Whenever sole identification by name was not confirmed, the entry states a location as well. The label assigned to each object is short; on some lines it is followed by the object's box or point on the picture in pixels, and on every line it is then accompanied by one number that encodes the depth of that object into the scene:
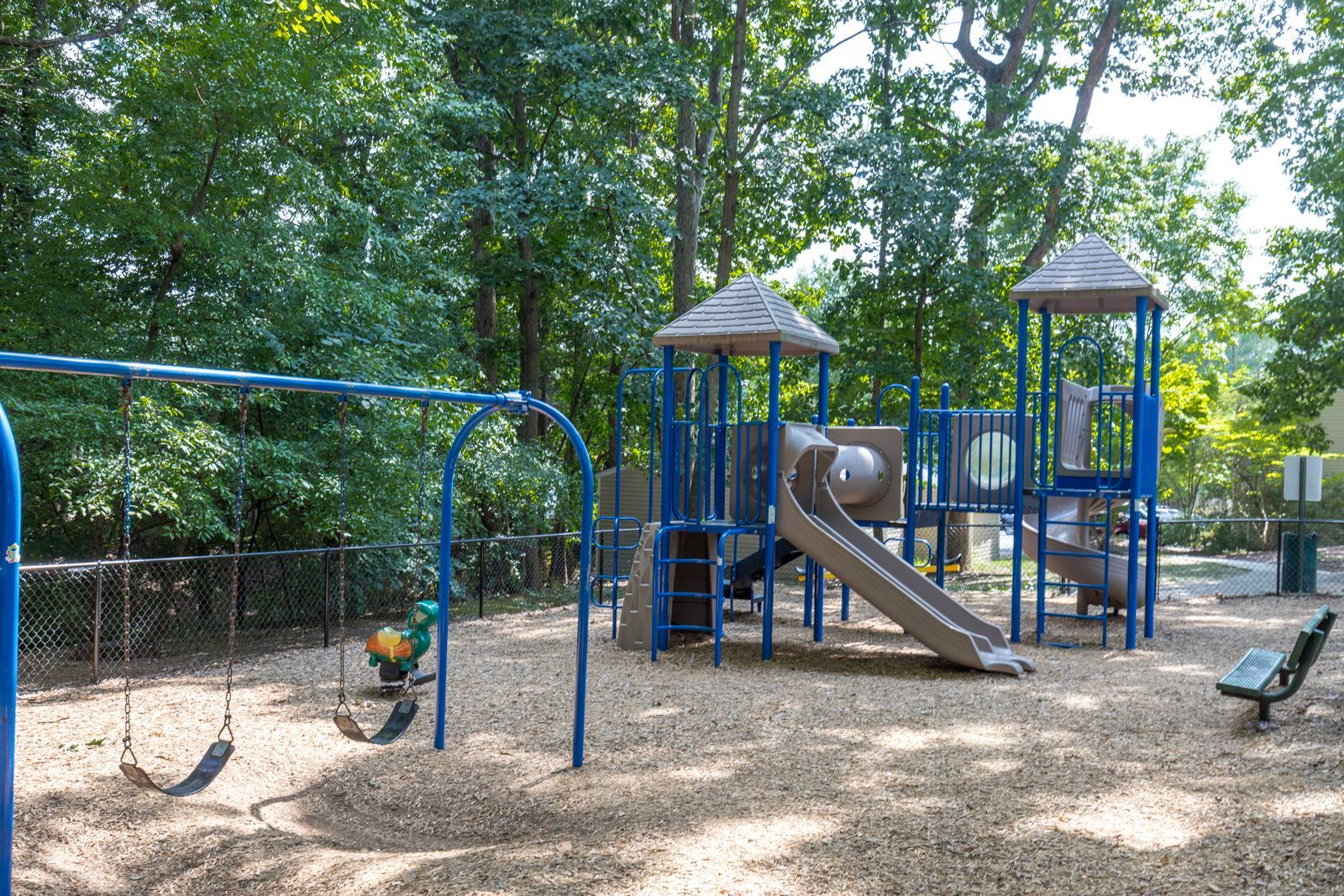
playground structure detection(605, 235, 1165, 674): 9.59
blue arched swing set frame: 3.58
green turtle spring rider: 8.11
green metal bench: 6.63
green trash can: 15.30
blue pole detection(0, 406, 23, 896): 3.54
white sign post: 15.68
